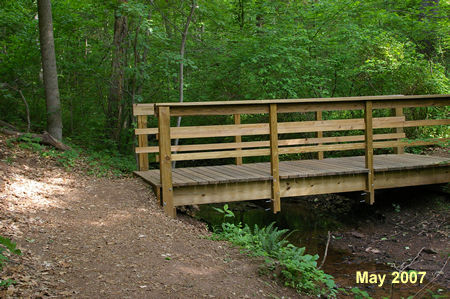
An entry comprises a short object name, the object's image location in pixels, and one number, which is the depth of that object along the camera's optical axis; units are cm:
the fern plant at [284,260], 391
